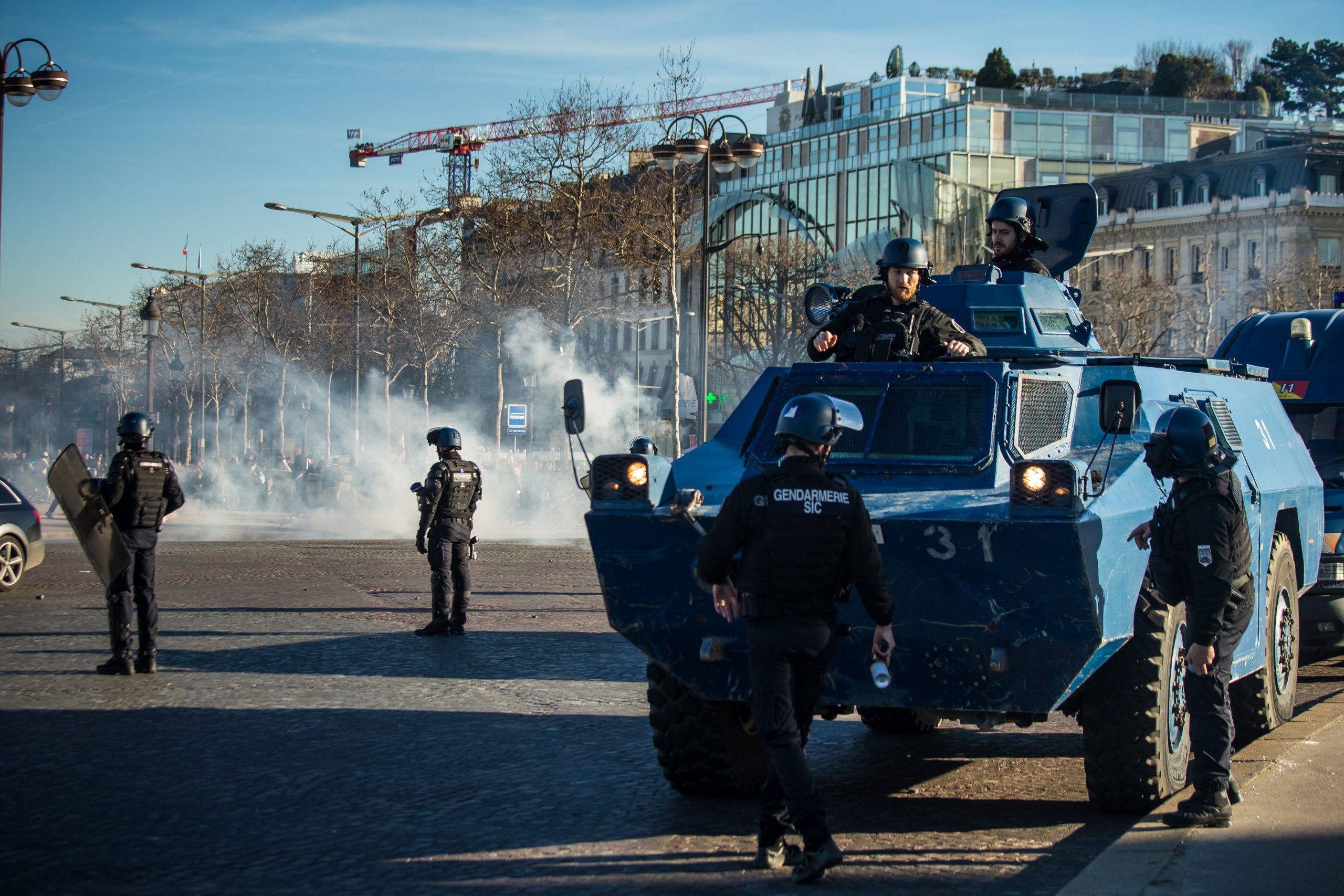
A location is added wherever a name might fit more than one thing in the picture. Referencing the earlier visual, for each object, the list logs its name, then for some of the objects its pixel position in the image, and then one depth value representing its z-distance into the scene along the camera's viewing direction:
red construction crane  112.19
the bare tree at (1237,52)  125.00
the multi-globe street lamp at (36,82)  20.25
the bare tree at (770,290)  61.31
